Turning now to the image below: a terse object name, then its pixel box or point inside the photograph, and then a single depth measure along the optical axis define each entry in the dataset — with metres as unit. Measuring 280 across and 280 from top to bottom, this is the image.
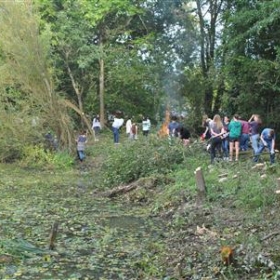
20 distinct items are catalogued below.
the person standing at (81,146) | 22.42
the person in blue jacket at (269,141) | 15.43
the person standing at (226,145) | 17.00
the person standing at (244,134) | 18.15
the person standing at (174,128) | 21.36
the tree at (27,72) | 22.45
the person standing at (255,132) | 16.38
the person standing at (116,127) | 25.55
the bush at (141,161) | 16.09
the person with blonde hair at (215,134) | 16.27
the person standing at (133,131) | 27.14
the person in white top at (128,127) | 27.78
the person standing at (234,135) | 16.77
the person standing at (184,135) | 19.19
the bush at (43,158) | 21.58
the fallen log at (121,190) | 15.31
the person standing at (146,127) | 28.30
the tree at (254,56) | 19.20
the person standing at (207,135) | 19.42
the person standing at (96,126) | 31.95
